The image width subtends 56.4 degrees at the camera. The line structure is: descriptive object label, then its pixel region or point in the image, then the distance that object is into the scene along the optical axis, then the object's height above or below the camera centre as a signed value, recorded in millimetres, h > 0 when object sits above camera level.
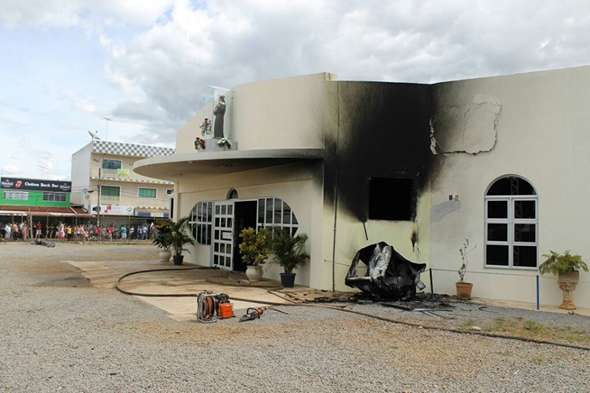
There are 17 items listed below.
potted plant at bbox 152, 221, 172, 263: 19734 -784
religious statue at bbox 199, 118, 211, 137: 18048 +3050
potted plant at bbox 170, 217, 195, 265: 19656 -737
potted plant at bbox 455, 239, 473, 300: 12312 -1310
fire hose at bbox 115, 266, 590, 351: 7954 -1676
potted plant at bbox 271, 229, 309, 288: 13461 -820
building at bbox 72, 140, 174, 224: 52125 +3055
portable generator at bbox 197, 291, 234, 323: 9195 -1499
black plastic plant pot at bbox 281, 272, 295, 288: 13508 -1439
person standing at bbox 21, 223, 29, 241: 41750 -1273
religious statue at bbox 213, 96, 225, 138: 16719 +3165
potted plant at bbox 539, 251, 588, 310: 11141 -910
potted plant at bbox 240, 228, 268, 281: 13734 -755
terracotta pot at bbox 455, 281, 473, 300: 12305 -1474
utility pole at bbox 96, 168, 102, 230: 49488 +1377
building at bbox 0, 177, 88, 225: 48781 +1537
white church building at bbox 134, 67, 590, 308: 11766 +1268
